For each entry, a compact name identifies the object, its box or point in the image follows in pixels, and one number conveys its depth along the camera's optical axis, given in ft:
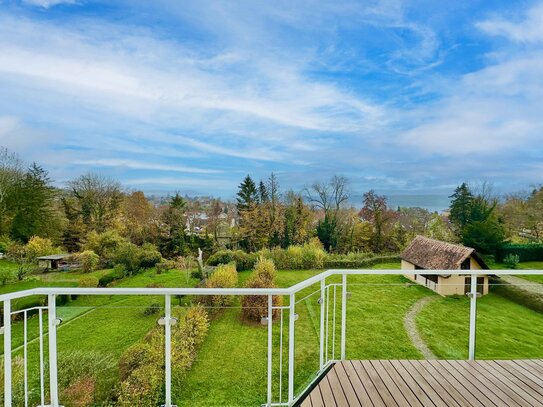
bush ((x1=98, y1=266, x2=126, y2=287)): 57.52
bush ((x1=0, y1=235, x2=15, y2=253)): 64.23
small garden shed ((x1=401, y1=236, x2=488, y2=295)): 43.52
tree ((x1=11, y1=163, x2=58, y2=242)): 68.44
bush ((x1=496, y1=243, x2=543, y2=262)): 59.93
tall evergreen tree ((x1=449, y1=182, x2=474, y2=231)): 73.72
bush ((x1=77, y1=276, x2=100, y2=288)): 54.03
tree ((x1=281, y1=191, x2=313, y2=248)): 76.38
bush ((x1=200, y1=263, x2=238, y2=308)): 36.40
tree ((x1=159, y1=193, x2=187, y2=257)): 73.82
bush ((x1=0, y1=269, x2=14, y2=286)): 55.31
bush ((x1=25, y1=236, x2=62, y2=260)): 63.77
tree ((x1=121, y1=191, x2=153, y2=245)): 75.00
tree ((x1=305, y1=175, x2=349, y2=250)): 79.97
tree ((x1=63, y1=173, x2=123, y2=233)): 74.18
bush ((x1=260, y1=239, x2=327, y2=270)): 61.21
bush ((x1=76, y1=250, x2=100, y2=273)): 62.75
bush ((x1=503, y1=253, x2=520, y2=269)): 57.36
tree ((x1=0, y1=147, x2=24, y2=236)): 68.28
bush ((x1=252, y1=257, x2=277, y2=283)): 36.50
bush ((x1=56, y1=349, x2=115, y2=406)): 7.04
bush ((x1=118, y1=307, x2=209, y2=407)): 7.09
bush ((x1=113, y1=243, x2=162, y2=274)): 62.75
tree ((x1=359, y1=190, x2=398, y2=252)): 73.41
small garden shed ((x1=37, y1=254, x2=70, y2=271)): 63.16
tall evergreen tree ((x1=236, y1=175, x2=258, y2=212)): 83.20
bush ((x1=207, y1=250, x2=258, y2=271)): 62.64
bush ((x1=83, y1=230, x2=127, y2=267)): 66.54
